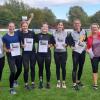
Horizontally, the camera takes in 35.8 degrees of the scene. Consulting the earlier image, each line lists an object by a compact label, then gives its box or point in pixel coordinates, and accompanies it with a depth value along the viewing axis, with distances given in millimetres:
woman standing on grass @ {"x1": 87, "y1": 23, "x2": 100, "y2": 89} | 4674
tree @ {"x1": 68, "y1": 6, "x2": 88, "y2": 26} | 36001
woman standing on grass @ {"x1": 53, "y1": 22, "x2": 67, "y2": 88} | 4724
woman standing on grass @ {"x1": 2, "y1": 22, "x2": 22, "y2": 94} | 4443
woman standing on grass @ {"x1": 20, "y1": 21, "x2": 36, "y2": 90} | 4580
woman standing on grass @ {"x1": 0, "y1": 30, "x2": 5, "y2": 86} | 4437
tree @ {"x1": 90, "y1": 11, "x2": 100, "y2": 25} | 34504
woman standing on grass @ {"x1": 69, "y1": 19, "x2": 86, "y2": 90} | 4684
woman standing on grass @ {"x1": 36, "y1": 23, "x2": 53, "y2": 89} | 4650
